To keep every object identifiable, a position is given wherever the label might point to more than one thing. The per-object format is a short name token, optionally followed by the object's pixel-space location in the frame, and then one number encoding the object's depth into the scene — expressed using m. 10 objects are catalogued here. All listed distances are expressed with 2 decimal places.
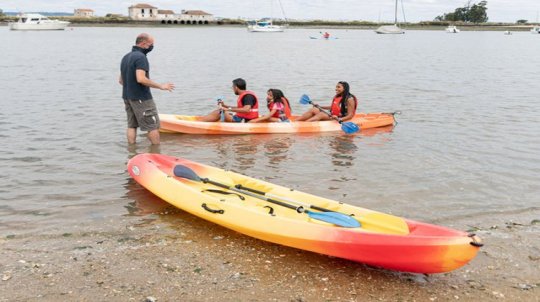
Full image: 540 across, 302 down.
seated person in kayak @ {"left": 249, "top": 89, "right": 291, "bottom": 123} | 11.81
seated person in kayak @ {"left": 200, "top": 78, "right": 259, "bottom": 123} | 11.09
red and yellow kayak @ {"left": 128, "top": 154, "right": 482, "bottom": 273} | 4.61
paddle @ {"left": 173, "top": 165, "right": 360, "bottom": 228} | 5.27
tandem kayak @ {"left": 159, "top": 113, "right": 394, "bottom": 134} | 11.65
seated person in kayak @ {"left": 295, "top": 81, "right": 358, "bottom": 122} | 12.27
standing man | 8.48
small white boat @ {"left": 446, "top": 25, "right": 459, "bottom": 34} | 115.90
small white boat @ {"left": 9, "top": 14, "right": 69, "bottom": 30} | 85.31
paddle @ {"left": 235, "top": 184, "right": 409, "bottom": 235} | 5.07
